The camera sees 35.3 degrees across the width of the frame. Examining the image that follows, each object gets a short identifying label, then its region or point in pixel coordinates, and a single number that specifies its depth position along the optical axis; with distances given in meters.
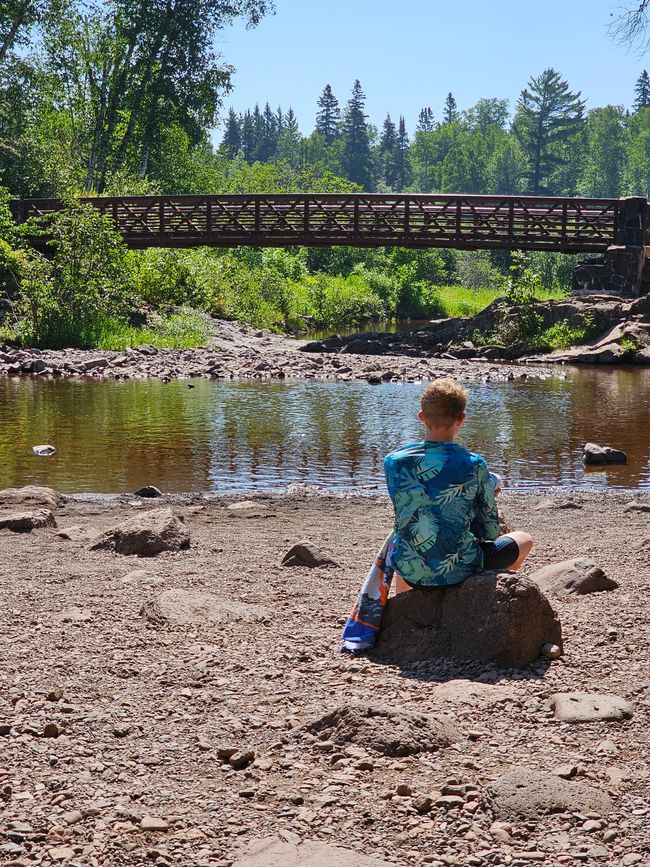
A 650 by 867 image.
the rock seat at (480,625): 4.58
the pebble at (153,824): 3.21
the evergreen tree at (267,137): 180.88
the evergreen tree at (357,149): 146.12
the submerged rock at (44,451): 12.83
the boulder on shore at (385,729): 3.74
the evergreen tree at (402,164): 177.50
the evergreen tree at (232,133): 183.00
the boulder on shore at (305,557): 6.76
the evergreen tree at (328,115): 181.62
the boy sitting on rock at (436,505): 4.79
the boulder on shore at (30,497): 9.35
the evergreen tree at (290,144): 166.70
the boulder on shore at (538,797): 3.26
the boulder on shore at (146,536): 7.16
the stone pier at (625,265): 32.12
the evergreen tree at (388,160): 178.88
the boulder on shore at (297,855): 2.95
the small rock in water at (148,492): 10.61
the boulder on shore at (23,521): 8.07
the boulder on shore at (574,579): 5.80
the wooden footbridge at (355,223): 33.62
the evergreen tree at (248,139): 186.75
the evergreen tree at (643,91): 170.62
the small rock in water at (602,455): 12.80
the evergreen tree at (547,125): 133.12
